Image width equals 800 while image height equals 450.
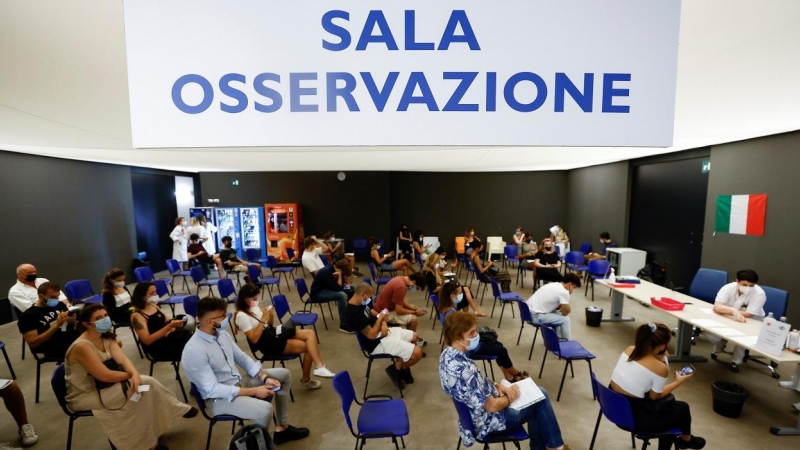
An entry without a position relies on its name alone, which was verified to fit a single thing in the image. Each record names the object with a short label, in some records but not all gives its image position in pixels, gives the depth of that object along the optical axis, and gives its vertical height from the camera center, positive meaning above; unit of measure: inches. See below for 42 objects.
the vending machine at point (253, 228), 424.8 -30.4
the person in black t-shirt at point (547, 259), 286.5 -46.6
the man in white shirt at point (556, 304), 172.4 -51.5
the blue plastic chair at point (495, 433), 98.2 -66.5
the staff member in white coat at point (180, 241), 363.6 -40.9
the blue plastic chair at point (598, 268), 270.4 -50.8
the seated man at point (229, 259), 300.7 -49.6
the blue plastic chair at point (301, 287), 221.9 -54.2
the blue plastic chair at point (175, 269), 291.6 -55.8
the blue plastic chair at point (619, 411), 99.0 -61.1
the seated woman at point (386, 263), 296.7 -51.9
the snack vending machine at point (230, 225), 424.2 -26.6
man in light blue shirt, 105.4 -54.9
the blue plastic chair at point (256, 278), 267.6 -59.5
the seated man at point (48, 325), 141.6 -50.8
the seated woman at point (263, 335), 143.8 -55.5
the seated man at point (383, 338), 149.3 -61.2
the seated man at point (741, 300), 159.0 -46.1
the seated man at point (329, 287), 219.8 -54.5
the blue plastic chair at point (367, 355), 150.1 -66.2
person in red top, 190.2 -54.7
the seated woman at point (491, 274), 275.4 -58.2
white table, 127.4 -52.9
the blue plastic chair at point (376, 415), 100.3 -66.4
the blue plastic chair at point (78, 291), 216.6 -56.2
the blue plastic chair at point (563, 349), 143.4 -63.5
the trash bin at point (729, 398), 132.4 -75.7
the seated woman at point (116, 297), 175.3 -49.2
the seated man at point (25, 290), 172.7 -44.2
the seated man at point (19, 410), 122.4 -74.7
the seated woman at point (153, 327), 142.9 -52.9
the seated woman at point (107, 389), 106.2 -59.2
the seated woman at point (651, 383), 101.0 -53.3
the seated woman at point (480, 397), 97.8 -56.5
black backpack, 79.7 -55.4
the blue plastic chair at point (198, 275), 251.1 -53.2
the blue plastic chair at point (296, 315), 184.5 -61.6
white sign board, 54.3 +21.4
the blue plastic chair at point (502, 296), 219.3 -59.9
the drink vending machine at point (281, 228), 420.5 -30.0
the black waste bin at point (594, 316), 228.8 -74.8
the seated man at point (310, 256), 267.7 -41.1
